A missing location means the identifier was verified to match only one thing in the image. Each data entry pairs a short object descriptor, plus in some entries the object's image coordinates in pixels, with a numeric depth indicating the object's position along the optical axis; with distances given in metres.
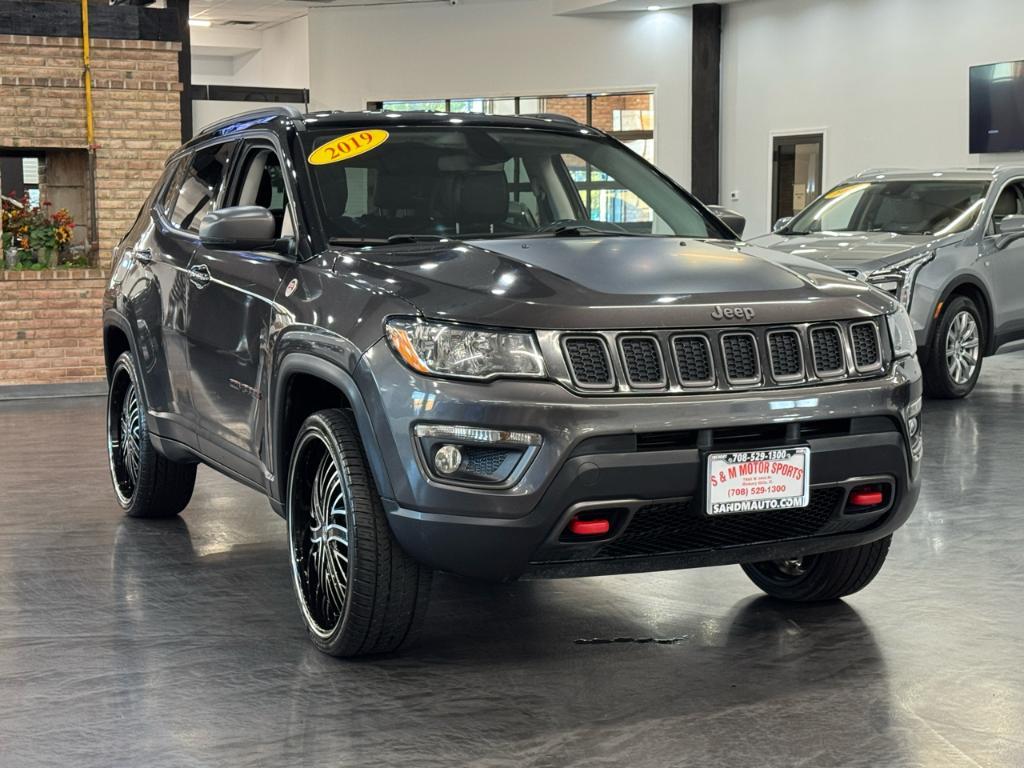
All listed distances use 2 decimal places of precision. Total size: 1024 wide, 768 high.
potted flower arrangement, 12.48
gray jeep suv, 3.57
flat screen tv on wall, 16.70
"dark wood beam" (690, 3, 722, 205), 20.97
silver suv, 9.95
